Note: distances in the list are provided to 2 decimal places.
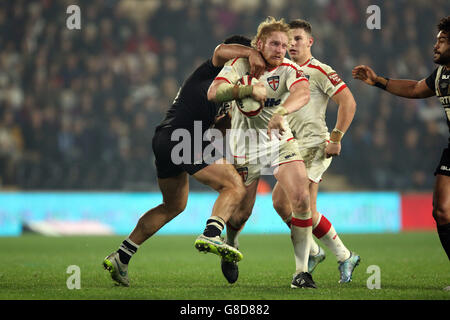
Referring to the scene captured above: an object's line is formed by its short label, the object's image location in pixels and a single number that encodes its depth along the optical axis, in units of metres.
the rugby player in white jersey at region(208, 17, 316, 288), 10.70
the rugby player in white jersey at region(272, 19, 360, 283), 12.80
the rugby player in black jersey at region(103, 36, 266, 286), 10.96
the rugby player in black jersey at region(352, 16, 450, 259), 11.24
